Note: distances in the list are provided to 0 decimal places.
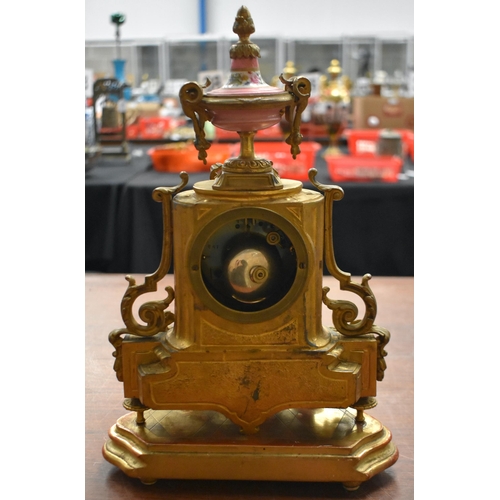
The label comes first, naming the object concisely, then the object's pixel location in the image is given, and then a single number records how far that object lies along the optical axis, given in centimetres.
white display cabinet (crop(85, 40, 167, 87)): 508
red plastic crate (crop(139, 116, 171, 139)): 413
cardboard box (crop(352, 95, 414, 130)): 406
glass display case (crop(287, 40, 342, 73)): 527
